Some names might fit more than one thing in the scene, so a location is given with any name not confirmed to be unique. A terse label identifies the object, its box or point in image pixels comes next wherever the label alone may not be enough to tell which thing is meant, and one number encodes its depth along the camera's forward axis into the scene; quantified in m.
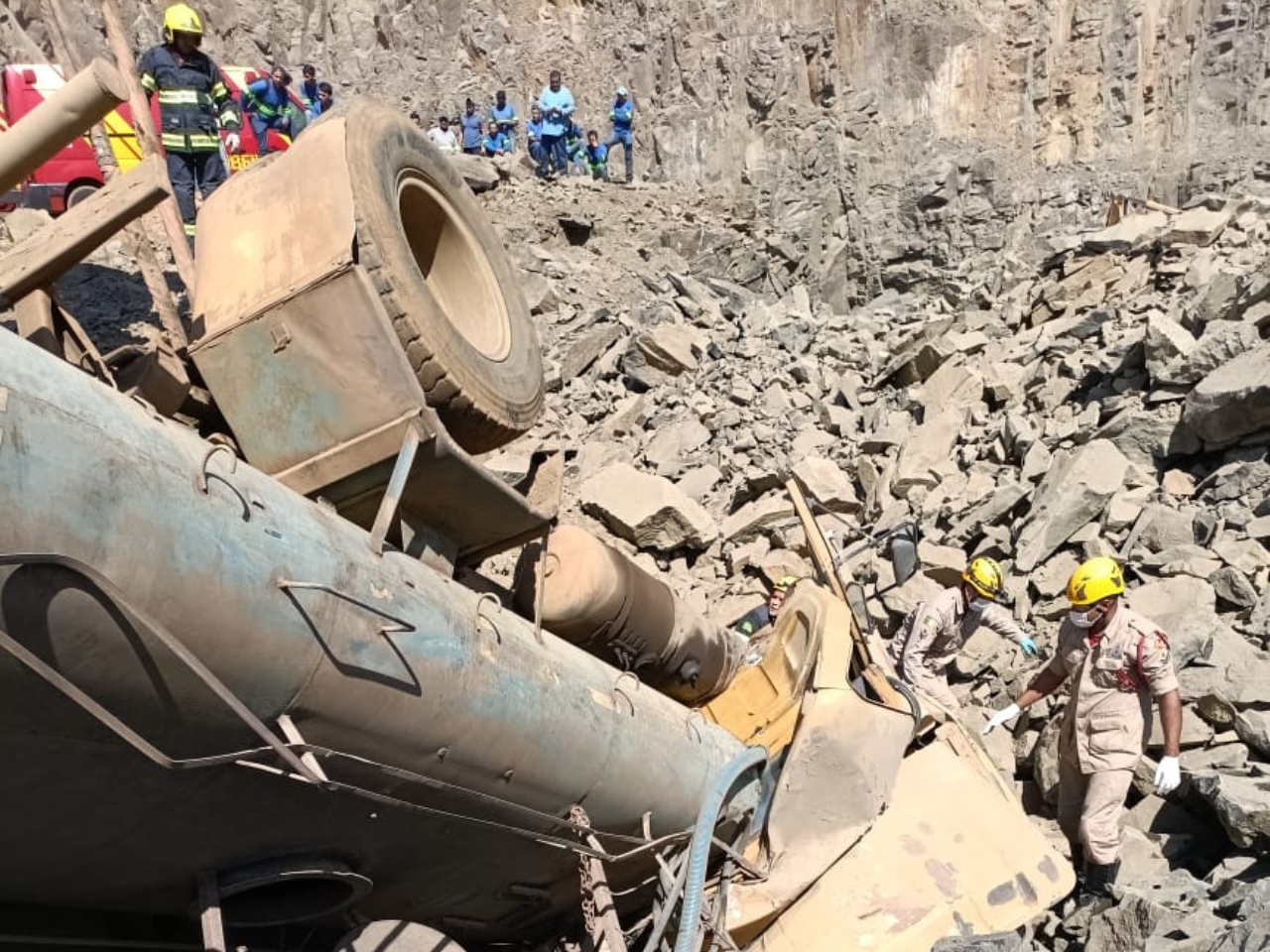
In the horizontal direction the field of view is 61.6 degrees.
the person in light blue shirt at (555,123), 14.98
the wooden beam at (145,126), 2.56
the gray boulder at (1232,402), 6.01
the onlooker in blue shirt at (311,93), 14.05
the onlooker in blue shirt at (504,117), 16.28
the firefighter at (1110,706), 4.08
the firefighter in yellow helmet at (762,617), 5.35
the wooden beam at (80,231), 2.24
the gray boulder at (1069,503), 6.05
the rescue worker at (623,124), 16.50
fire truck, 8.81
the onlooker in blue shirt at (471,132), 15.79
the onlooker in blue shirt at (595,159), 16.33
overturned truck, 1.76
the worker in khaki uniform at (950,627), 5.11
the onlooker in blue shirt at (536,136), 15.12
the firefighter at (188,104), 5.85
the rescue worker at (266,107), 11.14
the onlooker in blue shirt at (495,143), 16.31
